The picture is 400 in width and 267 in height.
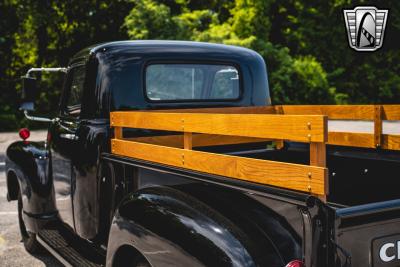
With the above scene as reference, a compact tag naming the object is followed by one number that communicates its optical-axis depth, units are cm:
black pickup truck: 189
